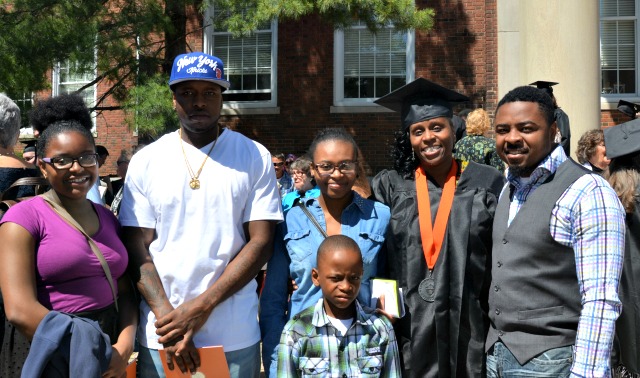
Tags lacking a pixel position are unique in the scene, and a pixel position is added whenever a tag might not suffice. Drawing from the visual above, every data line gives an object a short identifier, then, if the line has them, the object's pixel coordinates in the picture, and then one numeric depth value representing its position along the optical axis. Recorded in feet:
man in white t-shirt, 10.96
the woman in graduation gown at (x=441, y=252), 11.09
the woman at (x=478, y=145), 19.33
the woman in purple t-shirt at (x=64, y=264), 9.52
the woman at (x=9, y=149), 11.69
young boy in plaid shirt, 10.92
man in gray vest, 9.11
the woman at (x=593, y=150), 21.52
